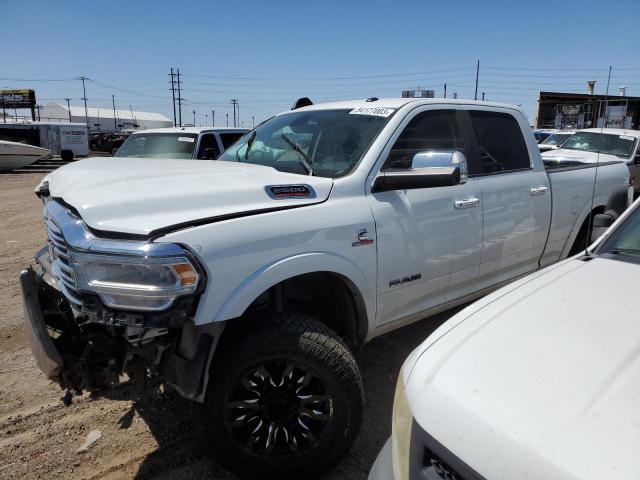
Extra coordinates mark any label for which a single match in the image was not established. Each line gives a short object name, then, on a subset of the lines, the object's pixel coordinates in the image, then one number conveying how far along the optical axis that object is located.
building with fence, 31.09
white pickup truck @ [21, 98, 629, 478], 2.06
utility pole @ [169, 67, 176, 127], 68.62
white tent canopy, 87.25
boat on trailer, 22.11
